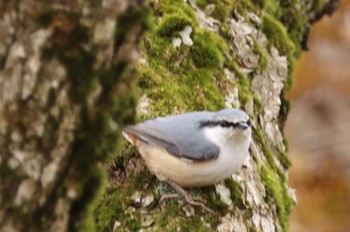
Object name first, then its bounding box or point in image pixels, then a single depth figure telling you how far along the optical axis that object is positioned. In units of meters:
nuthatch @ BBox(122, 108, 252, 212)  7.30
